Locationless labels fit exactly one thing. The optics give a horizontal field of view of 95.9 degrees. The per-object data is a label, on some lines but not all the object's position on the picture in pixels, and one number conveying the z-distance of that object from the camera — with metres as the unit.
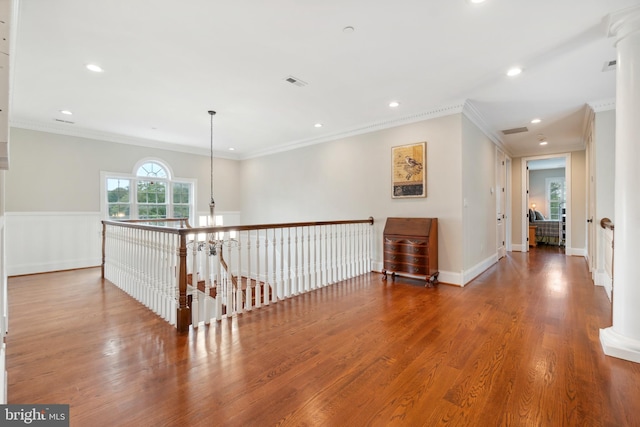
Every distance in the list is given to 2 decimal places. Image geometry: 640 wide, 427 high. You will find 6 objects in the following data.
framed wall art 4.43
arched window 5.92
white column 2.05
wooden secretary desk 4.07
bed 8.33
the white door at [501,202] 6.13
